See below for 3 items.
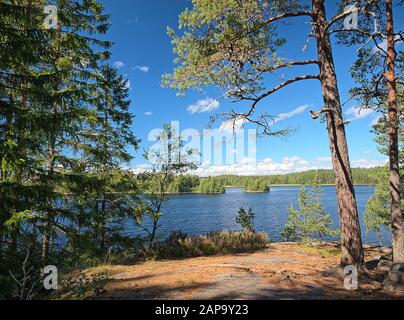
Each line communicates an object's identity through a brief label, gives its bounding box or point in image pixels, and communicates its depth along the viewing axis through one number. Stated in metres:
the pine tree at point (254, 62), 7.30
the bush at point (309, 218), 27.72
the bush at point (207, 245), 11.09
